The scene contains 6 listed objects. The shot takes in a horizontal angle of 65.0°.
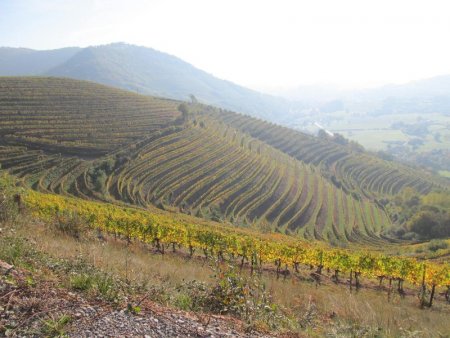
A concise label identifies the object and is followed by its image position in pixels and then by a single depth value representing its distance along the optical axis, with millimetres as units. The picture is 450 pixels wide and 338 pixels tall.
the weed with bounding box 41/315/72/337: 5121
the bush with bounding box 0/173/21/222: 13171
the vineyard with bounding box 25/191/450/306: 22703
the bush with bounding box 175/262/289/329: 6840
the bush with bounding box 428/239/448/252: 50000
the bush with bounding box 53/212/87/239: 14983
